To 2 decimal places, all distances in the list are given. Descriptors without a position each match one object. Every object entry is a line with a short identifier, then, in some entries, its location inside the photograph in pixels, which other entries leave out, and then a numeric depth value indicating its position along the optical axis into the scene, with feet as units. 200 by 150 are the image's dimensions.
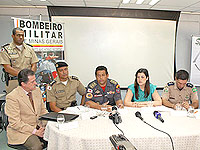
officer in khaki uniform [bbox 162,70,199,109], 8.68
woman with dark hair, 8.62
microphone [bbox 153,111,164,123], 6.09
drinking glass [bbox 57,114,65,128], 5.65
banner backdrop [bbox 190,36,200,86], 14.98
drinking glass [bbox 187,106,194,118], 6.56
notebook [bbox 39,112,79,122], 6.00
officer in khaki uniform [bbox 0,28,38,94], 9.92
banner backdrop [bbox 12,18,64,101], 11.62
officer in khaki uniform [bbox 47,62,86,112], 9.21
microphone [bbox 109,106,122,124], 5.85
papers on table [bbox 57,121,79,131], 5.36
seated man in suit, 6.35
